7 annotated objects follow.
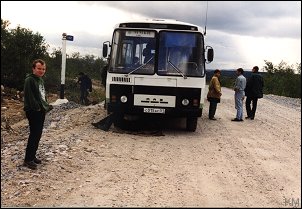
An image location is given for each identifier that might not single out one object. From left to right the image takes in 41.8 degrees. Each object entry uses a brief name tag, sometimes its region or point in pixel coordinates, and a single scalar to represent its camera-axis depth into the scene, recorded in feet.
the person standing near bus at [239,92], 40.75
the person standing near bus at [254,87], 41.70
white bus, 31.99
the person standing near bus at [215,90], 40.11
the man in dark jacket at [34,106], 20.03
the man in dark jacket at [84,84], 57.11
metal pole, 45.34
